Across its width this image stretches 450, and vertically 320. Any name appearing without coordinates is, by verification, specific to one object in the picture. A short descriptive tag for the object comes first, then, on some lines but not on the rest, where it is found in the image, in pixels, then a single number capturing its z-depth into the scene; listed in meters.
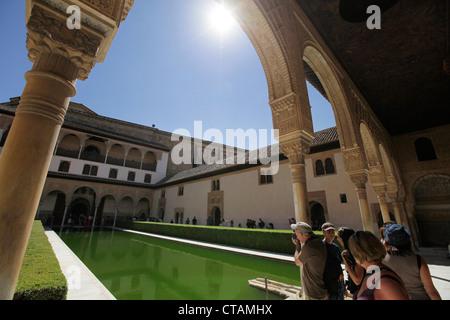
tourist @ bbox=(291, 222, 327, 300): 2.01
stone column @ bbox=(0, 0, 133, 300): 1.31
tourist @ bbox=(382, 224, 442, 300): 1.47
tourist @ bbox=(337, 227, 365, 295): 1.88
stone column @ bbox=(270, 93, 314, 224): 3.79
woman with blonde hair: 1.08
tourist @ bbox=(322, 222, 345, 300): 2.00
